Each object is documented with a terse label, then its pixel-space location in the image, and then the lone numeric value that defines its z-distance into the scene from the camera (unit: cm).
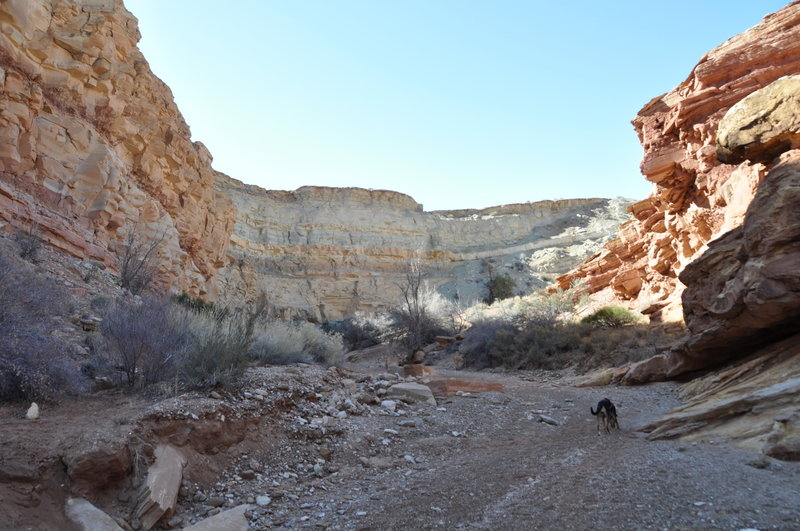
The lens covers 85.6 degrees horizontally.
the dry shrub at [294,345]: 855
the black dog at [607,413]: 529
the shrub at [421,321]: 1706
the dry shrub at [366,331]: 2177
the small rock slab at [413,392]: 725
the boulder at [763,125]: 641
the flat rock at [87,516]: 278
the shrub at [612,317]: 1446
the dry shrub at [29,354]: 391
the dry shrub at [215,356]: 499
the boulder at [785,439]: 338
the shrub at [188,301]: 1363
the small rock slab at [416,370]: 1039
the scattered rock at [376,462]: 462
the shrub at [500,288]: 3472
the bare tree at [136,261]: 1274
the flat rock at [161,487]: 308
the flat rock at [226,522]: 306
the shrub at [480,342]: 1543
